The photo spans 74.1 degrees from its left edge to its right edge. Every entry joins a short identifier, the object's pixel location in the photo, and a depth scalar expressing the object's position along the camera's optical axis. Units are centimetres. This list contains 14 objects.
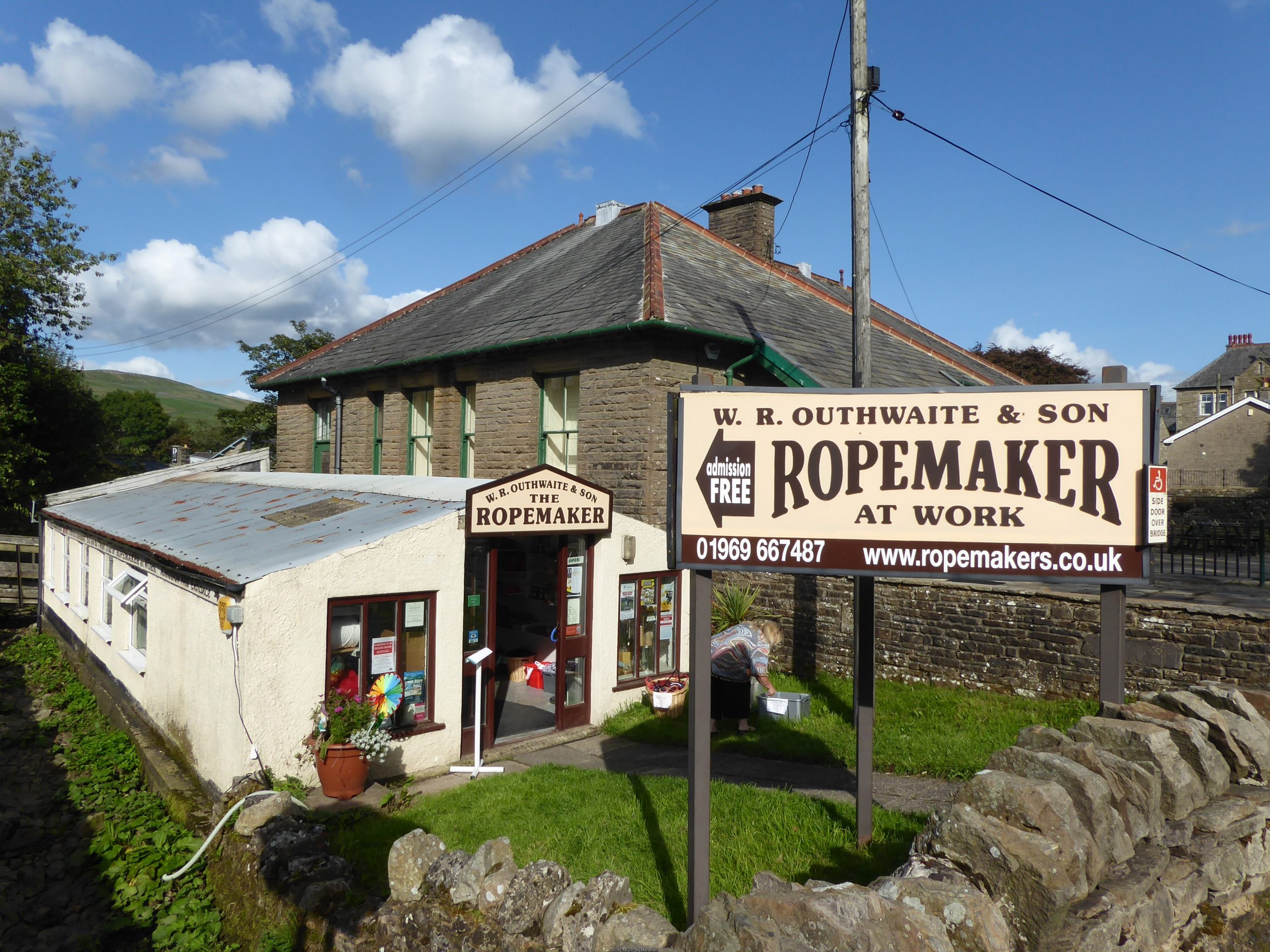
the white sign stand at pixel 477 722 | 939
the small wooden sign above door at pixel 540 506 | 998
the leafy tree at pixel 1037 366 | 4109
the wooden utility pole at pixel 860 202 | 1008
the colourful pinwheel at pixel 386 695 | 898
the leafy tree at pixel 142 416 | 9262
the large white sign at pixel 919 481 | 483
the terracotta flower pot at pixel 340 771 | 840
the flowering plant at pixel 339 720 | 844
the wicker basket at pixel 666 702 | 1164
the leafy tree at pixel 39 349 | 2814
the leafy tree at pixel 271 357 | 4191
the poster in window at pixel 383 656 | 920
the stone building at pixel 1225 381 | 5750
